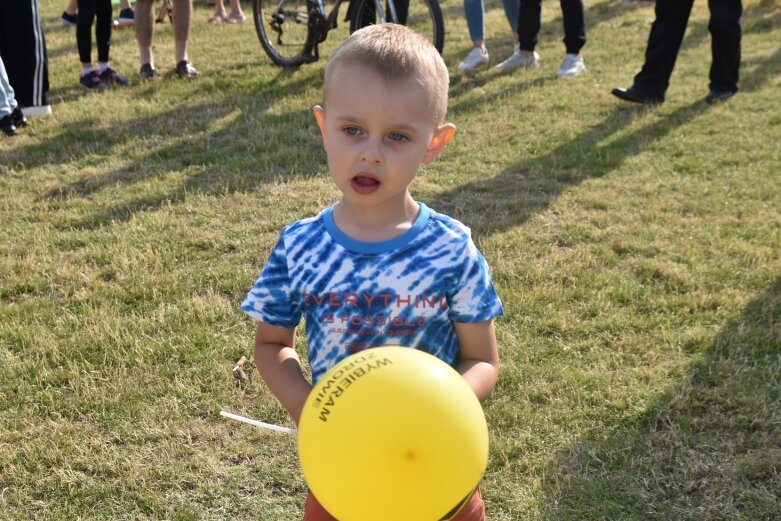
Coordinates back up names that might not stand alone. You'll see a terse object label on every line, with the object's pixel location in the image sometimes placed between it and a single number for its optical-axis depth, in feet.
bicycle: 25.44
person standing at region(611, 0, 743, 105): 21.89
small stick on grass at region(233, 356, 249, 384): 11.10
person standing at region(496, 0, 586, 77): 25.53
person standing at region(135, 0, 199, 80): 25.41
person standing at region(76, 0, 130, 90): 24.61
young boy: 5.87
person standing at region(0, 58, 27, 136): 20.34
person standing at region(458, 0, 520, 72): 27.02
